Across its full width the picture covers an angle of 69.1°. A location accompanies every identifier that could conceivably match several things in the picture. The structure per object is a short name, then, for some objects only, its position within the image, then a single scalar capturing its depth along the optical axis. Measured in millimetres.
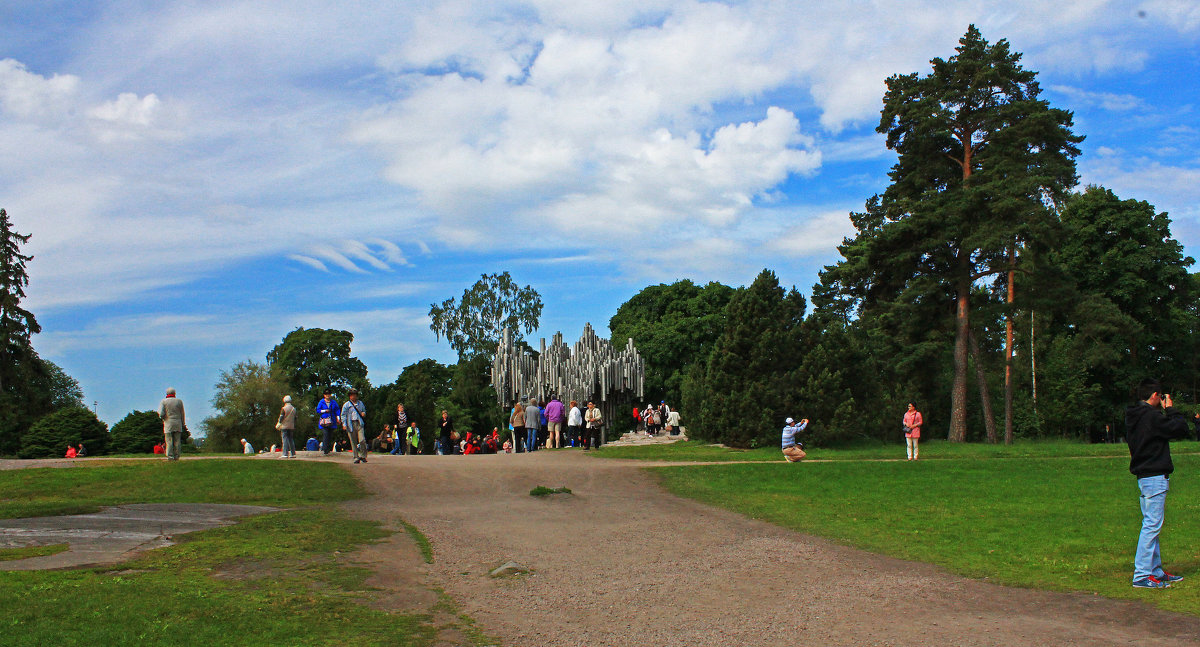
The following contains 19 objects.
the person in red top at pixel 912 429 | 25656
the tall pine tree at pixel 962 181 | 35062
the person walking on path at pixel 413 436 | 35406
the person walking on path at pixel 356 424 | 22509
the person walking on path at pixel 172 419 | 20953
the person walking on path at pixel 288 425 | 23516
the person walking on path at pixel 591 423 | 31734
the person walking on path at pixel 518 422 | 32469
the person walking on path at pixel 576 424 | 34031
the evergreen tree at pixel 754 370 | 29656
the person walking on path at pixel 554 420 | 33625
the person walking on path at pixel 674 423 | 43994
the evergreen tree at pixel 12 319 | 49500
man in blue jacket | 24359
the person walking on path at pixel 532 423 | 31141
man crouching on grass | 24141
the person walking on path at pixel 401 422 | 31441
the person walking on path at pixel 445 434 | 34116
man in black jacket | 8484
